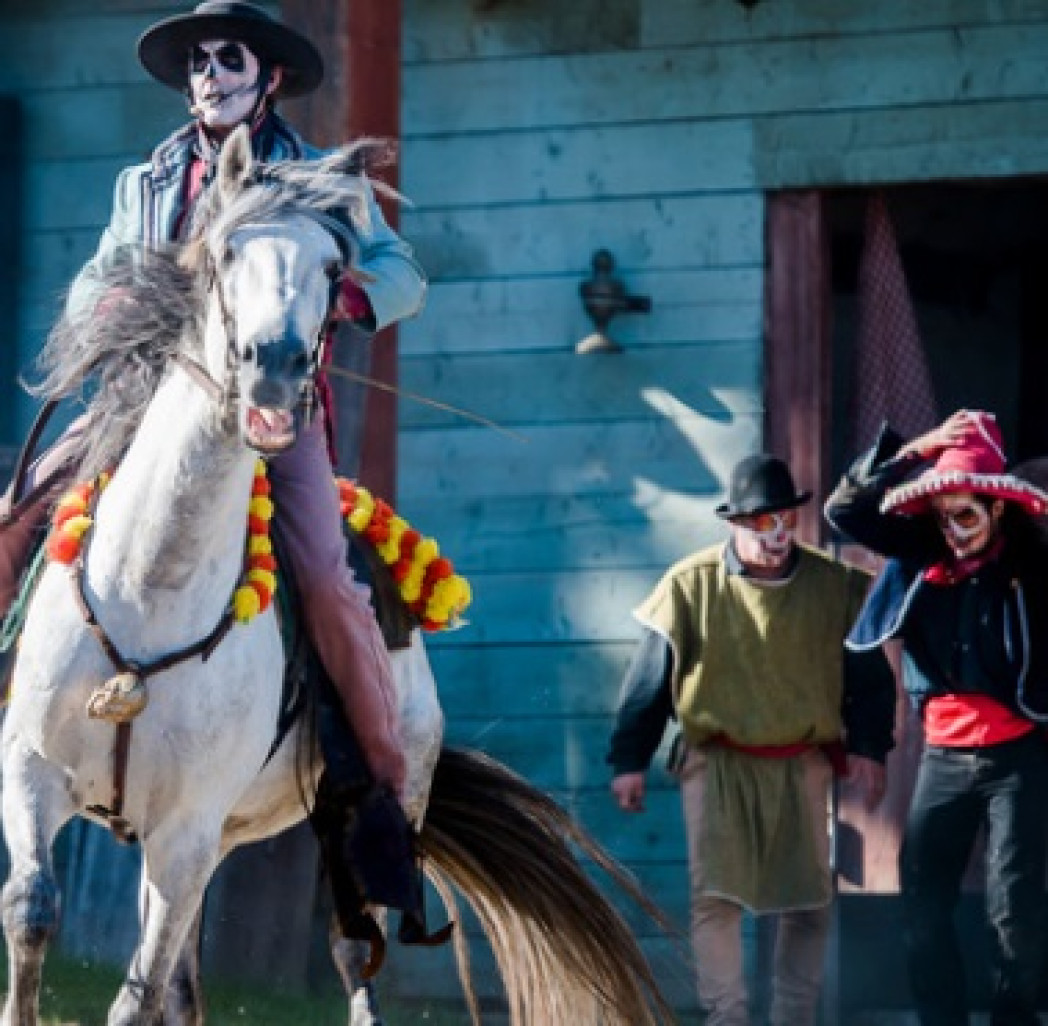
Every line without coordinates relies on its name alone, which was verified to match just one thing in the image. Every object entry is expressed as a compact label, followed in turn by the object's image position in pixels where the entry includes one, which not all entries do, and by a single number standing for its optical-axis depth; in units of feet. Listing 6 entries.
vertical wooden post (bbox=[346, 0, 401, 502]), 65.00
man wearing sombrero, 60.90
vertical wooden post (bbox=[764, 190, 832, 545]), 71.82
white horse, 41.19
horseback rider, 46.06
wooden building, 71.46
